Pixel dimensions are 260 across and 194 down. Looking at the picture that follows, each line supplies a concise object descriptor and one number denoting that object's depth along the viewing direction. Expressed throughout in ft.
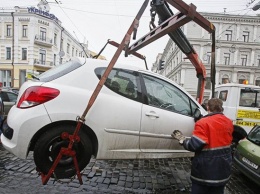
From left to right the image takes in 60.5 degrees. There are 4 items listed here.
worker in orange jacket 8.44
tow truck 22.52
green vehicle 13.53
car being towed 9.12
